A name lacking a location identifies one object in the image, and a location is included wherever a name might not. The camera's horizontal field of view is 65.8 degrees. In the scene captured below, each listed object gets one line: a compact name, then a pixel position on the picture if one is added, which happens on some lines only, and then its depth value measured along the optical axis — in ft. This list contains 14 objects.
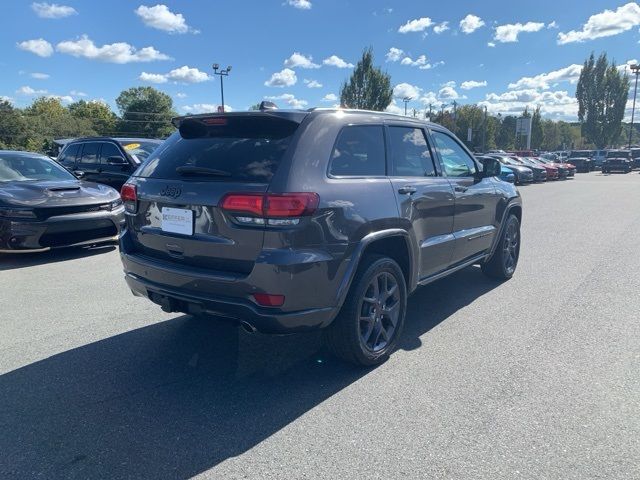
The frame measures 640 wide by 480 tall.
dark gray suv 9.74
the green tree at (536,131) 290.42
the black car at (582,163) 138.82
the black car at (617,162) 127.75
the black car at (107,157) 32.60
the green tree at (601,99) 230.68
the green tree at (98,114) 292.96
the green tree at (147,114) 294.05
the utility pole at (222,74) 134.10
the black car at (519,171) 81.87
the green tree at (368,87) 157.89
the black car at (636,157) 149.07
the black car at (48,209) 21.36
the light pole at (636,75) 213.44
